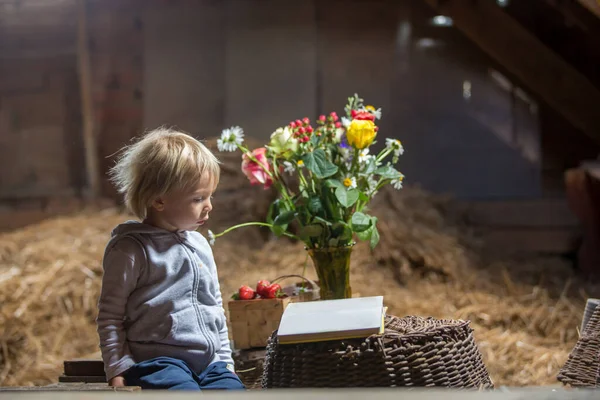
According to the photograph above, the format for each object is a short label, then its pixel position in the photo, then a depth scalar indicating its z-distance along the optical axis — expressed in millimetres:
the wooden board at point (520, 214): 4016
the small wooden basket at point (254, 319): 1999
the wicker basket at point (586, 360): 1890
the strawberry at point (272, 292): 2025
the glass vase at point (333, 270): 2010
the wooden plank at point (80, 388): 1423
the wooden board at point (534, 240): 3932
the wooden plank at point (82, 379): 1898
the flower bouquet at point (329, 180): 1957
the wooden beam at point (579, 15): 3738
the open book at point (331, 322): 1466
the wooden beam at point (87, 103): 4301
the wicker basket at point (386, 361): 1458
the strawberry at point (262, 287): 2039
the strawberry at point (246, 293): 2039
